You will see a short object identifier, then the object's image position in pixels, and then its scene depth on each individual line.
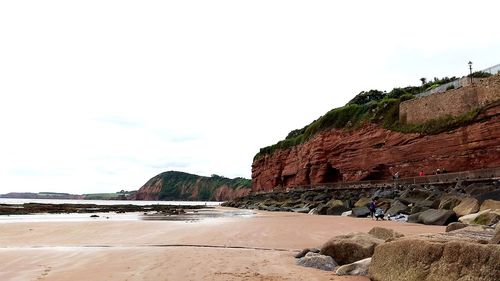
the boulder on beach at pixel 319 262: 8.03
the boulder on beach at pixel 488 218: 13.18
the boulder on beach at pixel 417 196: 23.66
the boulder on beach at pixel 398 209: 22.13
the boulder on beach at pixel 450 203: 19.41
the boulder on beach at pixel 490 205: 16.12
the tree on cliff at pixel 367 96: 70.78
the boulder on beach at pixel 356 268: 7.16
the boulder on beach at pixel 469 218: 14.11
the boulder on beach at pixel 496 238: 5.69
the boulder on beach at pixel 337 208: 28.79
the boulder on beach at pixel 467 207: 17.30
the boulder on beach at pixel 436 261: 4.75
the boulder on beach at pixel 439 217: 16.75
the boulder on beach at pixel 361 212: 24.75
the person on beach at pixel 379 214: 21.34
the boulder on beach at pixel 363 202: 28.33
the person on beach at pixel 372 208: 23.35
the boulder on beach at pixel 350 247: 8.12
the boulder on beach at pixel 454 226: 9.97
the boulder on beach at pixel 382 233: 9.29
